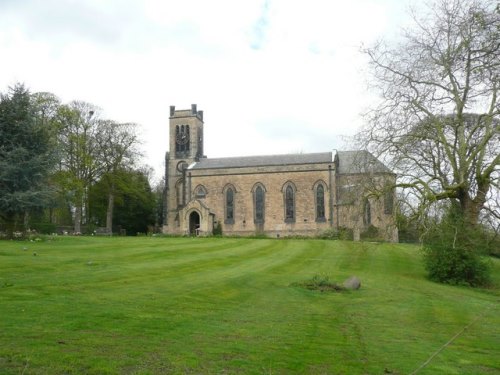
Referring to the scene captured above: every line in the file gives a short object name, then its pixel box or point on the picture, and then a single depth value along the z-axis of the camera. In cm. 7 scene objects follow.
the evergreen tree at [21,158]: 2645
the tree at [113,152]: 5016
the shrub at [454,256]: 1901
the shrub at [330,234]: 4609
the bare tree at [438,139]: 1783
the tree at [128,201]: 5162
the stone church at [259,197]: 5088
